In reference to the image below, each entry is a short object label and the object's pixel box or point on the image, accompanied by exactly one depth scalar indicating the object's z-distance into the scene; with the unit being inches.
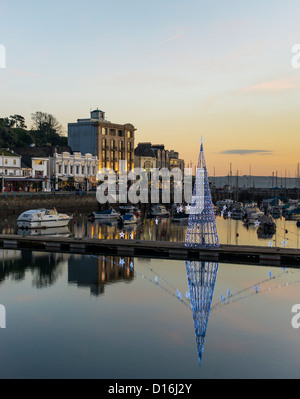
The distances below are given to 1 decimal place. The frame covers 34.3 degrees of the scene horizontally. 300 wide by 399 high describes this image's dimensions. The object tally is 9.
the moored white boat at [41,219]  2556.6
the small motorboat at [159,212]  3725.4
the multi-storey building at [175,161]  7034.9
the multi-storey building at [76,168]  4249.5
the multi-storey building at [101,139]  5027.1
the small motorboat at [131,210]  3592.5
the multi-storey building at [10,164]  3668.8
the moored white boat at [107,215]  3294.8
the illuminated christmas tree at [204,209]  1627.0
